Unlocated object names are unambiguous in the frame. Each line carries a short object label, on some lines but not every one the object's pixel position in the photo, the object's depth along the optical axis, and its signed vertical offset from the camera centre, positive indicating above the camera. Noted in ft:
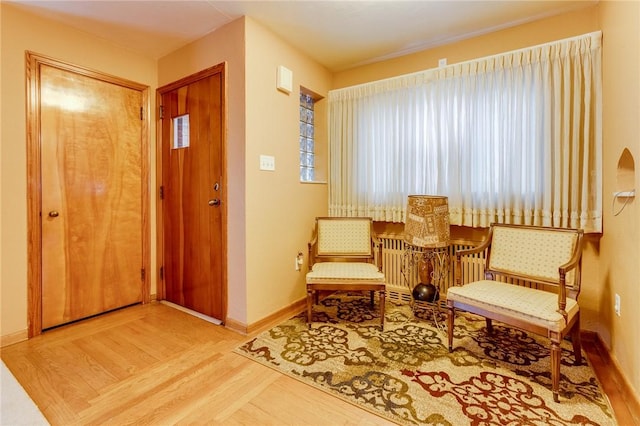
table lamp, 7.80 -0.56
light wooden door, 7.69 +0.24
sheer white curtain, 6.99 +1.84
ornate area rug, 4.79 -3.29
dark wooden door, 8.26 +0.33
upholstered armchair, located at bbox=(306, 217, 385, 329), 8.68 -1.33
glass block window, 10.28 +2.32
